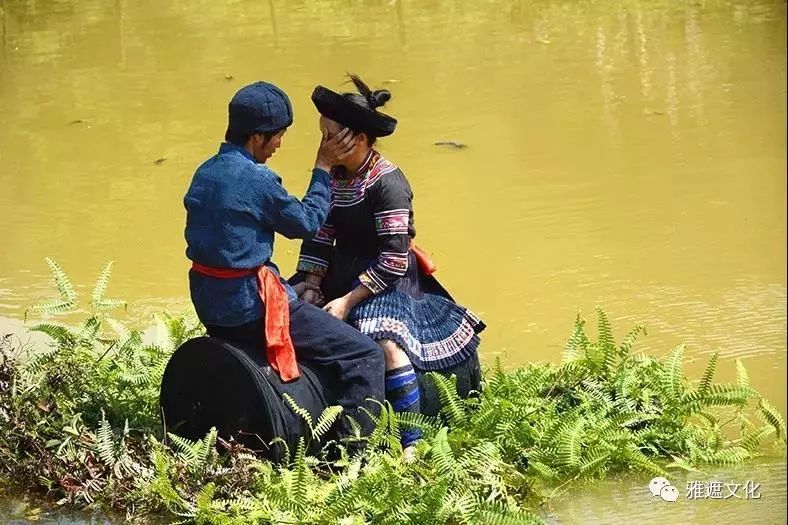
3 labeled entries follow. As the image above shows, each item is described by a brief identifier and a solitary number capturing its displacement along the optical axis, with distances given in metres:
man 7.84
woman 8.42
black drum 7.90
